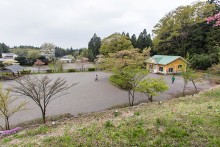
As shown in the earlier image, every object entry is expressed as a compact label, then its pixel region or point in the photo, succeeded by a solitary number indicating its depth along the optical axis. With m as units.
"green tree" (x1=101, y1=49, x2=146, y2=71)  19.05
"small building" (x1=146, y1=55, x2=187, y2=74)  26.36
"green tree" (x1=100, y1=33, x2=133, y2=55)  24.59
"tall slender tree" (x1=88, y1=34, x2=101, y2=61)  46.34
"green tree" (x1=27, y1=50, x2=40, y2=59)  41.31
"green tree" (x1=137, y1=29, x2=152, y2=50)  40.03
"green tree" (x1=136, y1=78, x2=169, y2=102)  11.15
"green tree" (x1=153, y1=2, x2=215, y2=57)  30.75
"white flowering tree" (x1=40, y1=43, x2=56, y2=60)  48.78
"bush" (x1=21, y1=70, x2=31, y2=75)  26.40
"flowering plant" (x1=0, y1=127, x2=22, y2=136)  7.08
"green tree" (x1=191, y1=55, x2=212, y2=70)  25.88
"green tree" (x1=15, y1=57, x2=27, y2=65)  39.70
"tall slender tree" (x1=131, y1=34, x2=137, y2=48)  41.22
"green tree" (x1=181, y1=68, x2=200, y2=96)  14.22
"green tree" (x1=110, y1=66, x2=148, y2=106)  11.45
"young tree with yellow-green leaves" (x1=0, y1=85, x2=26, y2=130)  7.79
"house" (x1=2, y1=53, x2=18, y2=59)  53.25
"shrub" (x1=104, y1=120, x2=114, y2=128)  5.79
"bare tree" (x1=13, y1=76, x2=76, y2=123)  8.48
